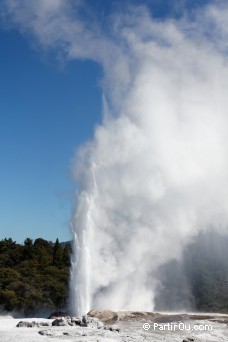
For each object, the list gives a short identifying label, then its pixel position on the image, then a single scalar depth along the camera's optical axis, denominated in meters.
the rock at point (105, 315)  31.03
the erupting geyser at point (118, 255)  37.69
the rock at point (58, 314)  33.79
